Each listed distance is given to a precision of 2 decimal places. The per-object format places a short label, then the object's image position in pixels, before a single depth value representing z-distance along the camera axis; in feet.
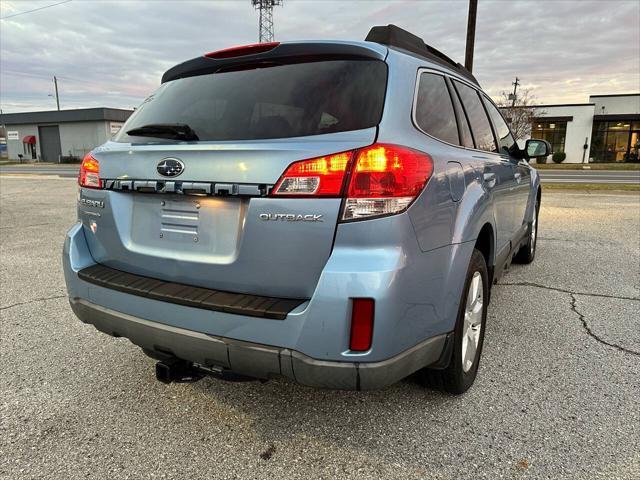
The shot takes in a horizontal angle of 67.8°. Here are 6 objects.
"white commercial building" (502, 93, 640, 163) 138.62
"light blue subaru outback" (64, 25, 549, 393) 6.00
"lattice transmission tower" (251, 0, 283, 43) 186.70
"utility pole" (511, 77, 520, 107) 127.13
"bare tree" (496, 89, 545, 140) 115.50
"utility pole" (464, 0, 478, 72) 46.03
